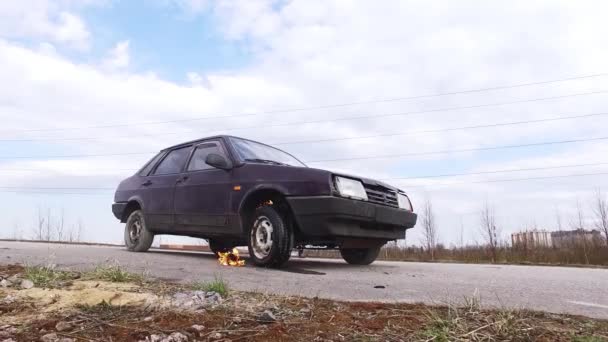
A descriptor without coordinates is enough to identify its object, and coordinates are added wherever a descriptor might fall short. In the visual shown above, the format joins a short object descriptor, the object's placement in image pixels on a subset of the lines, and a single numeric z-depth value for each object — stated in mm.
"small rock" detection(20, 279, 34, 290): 3527
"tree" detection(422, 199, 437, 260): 33850
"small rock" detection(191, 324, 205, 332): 2449
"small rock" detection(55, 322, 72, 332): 2531
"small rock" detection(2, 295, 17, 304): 3119
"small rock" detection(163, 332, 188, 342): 2311
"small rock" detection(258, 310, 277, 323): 2624
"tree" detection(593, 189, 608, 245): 25603
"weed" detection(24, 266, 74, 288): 3621
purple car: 4977
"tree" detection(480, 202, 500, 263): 17797
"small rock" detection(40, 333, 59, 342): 2374
